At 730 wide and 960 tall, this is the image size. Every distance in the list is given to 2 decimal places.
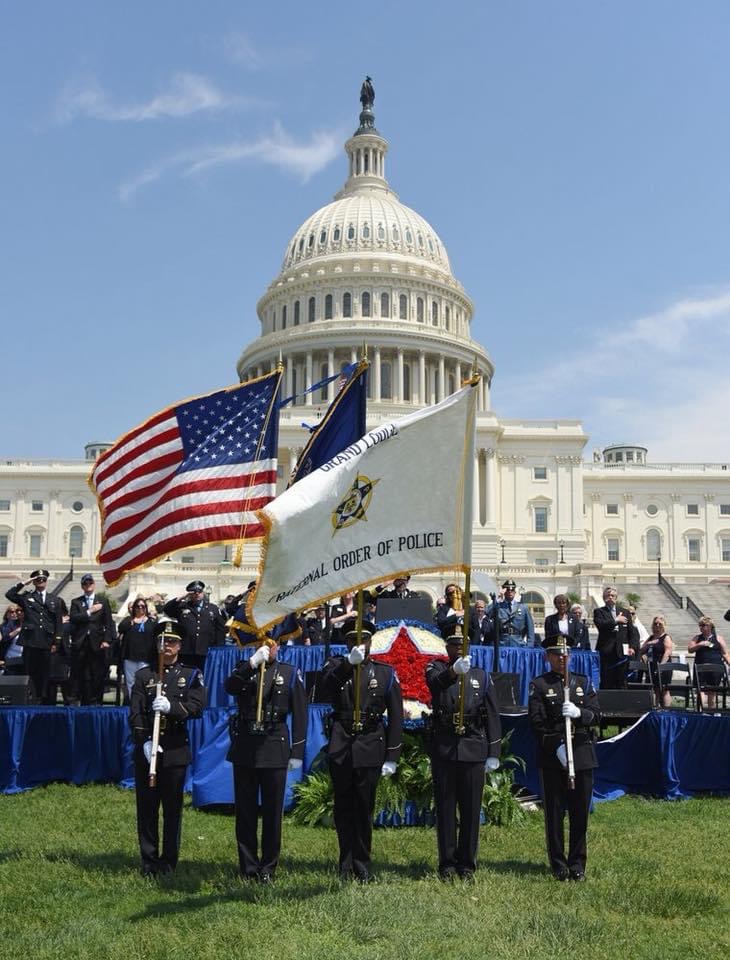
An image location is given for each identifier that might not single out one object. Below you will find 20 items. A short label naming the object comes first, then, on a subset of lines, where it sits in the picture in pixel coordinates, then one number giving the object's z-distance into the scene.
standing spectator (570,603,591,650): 18.49
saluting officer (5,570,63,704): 17.69
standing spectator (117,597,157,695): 16.19
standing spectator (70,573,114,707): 18.41
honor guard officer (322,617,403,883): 9.03
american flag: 12.14
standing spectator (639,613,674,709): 18.34
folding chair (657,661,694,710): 18.16
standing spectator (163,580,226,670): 16.44
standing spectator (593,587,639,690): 18.92
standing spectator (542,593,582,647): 16.09
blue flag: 11.08
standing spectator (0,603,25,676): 19.48
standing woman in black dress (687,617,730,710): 18.16
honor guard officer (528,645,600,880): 9.20
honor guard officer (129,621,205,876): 9.27
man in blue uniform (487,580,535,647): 18.64
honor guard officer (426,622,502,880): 9.12
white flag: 8.87
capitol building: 86.50
